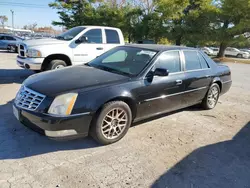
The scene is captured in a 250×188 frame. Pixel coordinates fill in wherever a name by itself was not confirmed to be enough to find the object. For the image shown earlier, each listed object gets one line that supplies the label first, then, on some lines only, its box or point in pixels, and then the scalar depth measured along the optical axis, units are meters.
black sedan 2.88
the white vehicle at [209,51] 31.40
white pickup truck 6.39
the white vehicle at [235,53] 31.68
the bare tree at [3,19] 91.65
